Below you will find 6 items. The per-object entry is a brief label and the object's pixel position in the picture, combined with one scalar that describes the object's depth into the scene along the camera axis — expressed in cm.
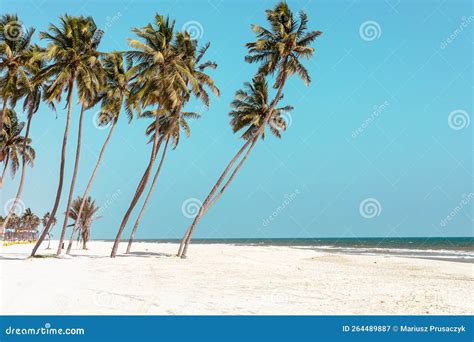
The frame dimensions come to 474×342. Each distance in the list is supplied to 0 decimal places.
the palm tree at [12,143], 3356
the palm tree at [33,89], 2272
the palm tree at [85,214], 4465
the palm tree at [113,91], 2731
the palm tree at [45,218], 9094
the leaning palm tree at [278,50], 2519
